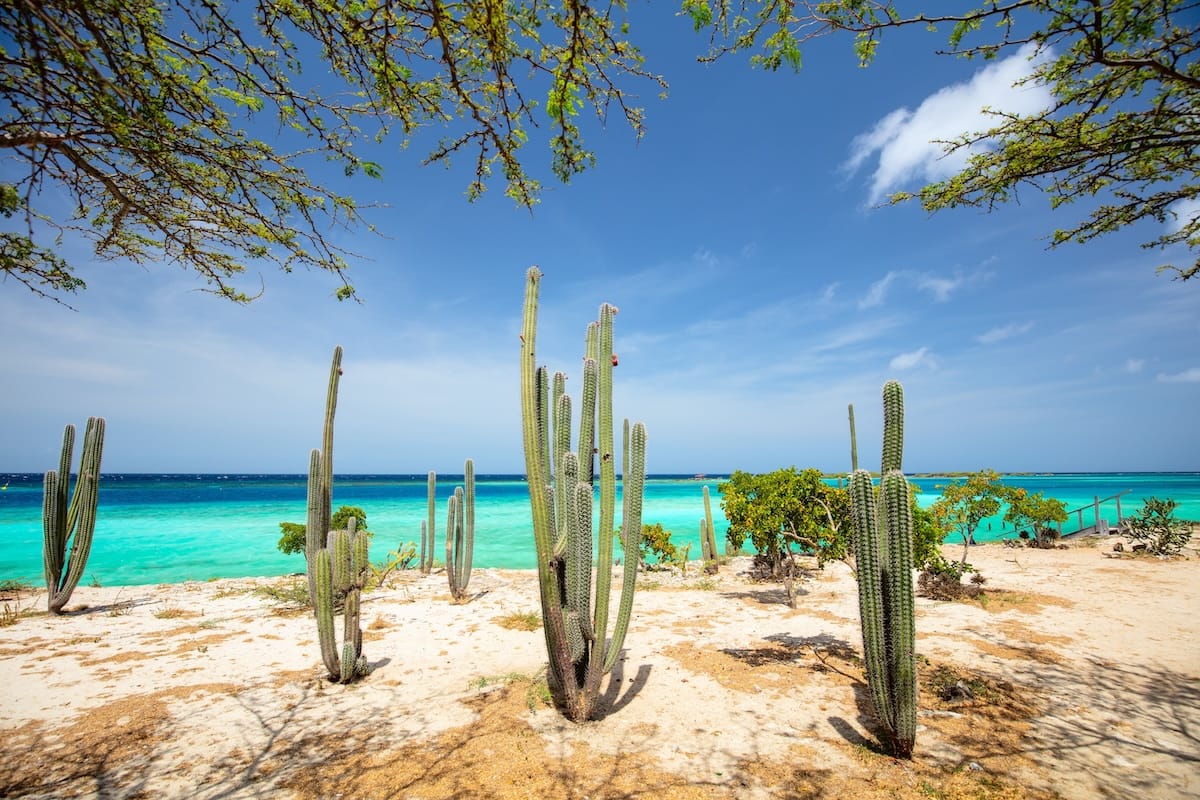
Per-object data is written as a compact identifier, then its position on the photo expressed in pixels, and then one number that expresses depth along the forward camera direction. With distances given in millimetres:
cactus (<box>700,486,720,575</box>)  14109
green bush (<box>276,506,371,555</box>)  12039
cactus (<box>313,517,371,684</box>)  5551
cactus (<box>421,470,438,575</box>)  12508
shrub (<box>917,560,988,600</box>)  9503
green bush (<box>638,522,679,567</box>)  13195
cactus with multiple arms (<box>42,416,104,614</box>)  8719
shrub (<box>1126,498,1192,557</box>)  13469
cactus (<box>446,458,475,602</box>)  10164
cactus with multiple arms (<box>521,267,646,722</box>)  4422
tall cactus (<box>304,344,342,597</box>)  5730
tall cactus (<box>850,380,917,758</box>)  3863
